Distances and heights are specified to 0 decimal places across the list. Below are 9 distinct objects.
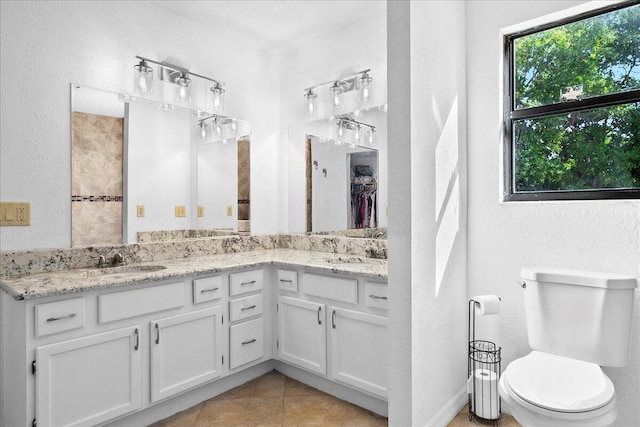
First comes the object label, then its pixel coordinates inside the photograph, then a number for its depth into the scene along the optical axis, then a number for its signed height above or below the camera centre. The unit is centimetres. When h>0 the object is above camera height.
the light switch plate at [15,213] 205 +2
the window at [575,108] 195 +56
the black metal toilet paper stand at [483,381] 206 -90
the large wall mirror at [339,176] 286 +30
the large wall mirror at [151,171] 236 +31
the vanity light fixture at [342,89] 284 +97
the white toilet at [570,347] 148 -62
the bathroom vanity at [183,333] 176 -66
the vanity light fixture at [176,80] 257 +96
